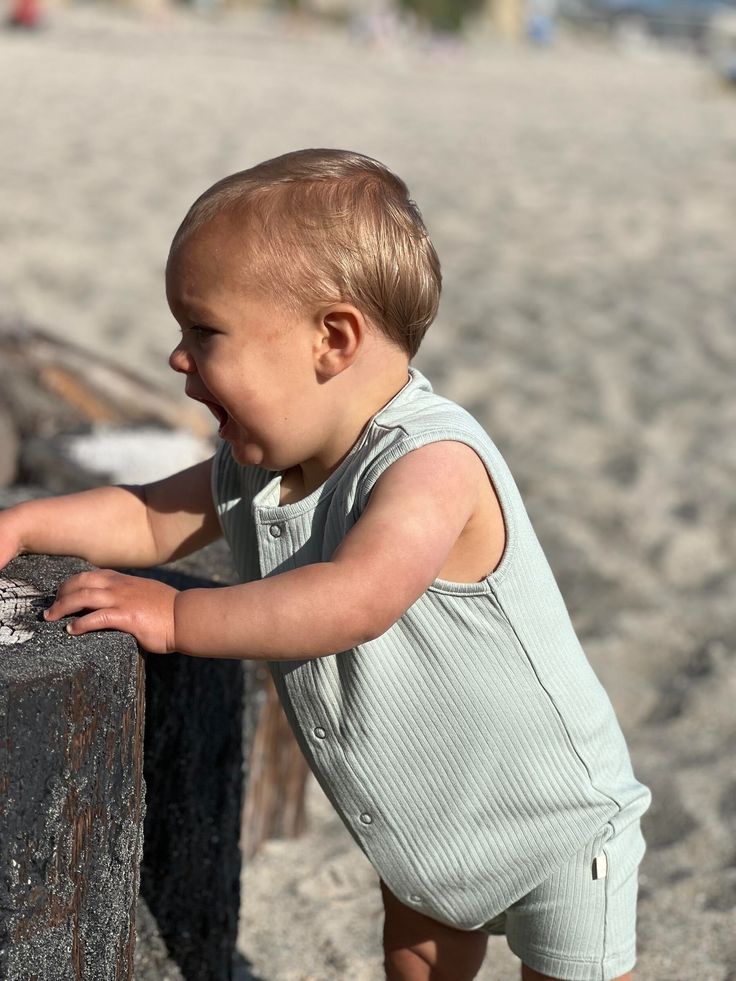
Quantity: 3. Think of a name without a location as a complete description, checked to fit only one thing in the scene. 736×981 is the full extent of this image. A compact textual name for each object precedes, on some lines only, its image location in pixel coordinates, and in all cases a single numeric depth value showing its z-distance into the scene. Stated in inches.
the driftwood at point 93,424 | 97.8
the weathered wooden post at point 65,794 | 51.6
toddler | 53.7
